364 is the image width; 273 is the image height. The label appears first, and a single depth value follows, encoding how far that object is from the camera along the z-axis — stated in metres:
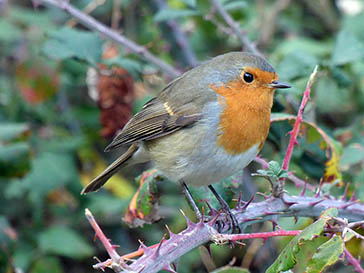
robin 4.96
